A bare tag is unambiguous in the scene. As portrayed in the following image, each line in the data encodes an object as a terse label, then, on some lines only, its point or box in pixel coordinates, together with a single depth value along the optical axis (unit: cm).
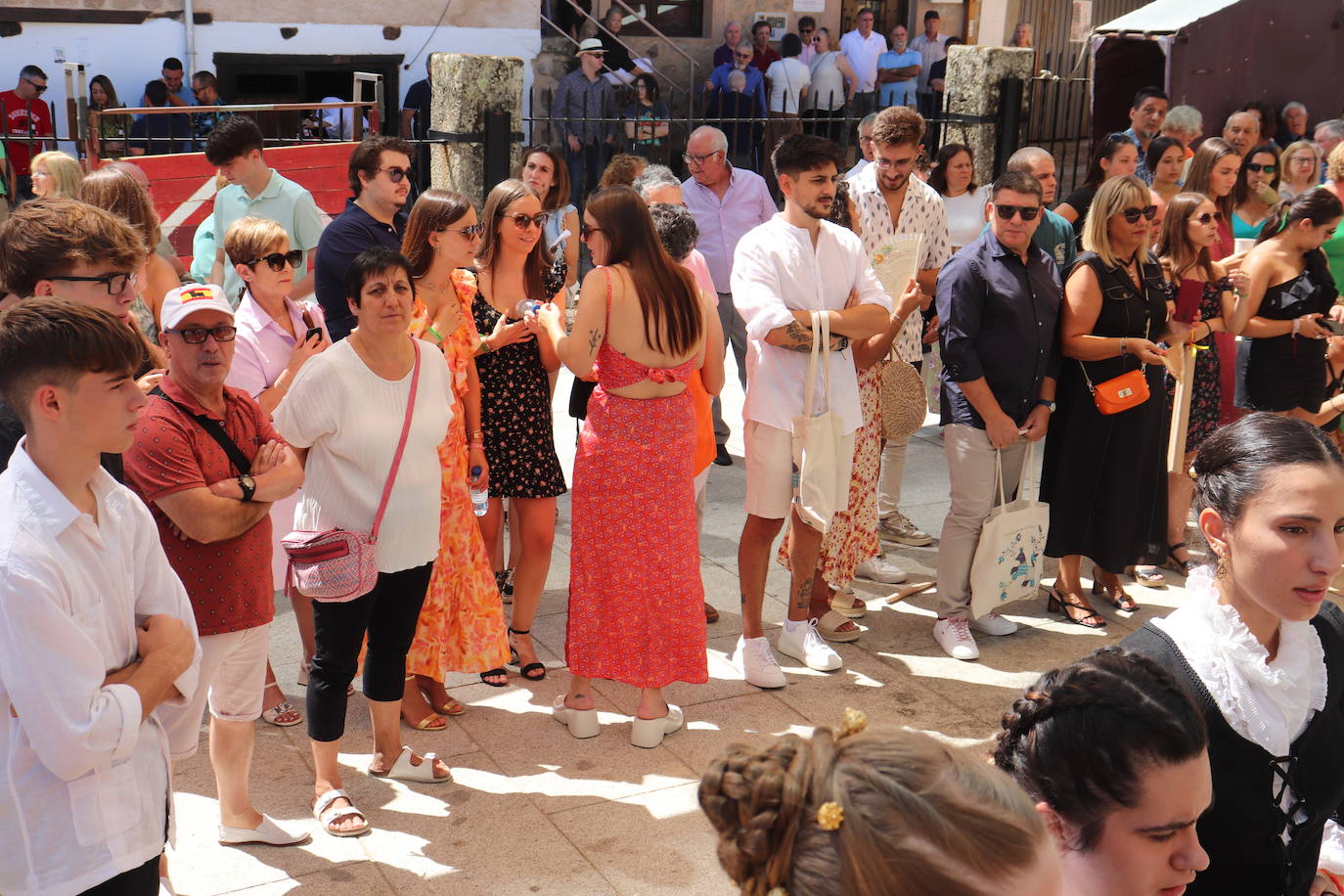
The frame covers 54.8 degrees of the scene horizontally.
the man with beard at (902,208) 598
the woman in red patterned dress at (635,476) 430
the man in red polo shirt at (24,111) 1024
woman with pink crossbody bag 382
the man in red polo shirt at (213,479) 326
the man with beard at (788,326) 493
